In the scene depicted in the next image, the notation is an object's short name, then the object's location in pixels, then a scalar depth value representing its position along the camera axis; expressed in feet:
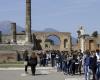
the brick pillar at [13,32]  216.57
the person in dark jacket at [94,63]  52.62
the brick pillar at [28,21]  183.75
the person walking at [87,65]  54.22
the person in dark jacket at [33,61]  71.19
